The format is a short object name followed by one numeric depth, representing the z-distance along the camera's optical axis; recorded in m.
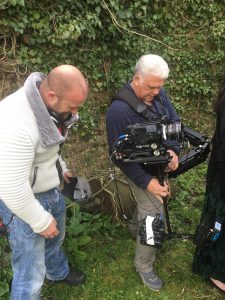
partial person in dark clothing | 2.74
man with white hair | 2.89
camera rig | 2.56
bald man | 2.06
